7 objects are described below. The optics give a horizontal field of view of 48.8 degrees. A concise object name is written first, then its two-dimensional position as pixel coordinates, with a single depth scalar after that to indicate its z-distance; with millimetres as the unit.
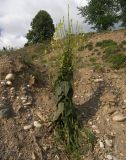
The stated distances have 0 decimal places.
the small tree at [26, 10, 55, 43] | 12170
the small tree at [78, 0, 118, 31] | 11551
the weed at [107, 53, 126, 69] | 4582
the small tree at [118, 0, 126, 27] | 11576
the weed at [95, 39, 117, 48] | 6402
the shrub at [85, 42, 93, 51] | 6341
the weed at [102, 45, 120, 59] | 5603
